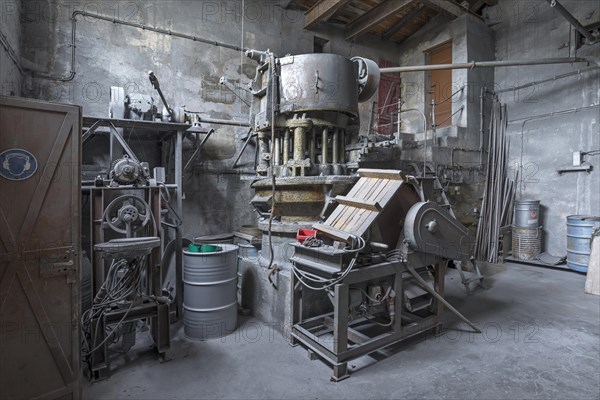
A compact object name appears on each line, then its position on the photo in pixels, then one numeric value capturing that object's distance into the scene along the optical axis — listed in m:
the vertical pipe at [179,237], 3.70
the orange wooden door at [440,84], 7.17
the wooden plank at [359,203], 2.63
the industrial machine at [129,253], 2.54
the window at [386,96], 7.32
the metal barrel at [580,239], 5.24
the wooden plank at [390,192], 2.66
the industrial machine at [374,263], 2.53
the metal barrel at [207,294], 3.13
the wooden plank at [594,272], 4.41
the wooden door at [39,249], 1.91
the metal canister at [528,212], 6.02
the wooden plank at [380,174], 2.79
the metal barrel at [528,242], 6.06
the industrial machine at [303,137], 3.43
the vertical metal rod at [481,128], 6.67
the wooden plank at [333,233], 2.53
